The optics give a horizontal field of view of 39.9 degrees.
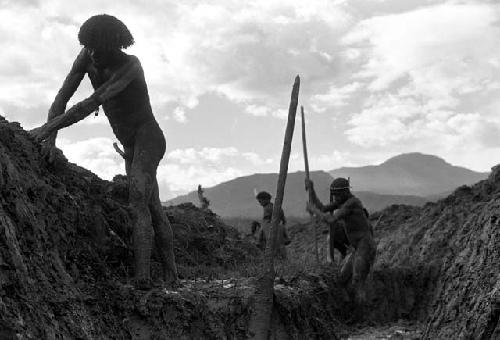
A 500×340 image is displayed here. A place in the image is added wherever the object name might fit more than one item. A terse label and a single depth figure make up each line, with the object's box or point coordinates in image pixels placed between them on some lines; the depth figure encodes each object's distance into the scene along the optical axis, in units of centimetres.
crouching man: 1089
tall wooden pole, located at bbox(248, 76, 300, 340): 686
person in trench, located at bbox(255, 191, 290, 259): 1569
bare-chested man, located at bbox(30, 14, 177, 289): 635
